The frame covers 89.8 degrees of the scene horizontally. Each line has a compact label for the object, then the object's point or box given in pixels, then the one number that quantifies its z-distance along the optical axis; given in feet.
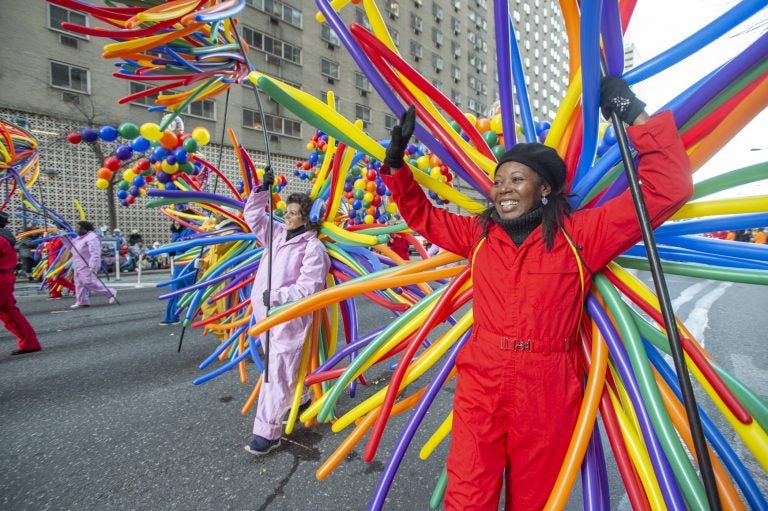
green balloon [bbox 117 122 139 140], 10.84
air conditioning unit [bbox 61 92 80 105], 43.27
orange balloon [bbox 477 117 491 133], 10.10
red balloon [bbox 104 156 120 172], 12.31
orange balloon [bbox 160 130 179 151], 10.86
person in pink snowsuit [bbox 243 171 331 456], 7.66
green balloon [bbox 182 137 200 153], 11.30
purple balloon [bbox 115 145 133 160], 11.16
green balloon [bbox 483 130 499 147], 8.45
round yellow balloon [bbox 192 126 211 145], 12.27
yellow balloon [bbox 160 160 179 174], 11.27
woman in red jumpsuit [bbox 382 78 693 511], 3.84
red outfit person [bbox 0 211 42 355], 13.79
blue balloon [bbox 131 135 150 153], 10.94
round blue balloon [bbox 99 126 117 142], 11.05
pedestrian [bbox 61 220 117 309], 23.06
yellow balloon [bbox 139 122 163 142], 10.75
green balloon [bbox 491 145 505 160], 6.30
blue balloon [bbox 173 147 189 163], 11.11
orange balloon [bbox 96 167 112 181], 13.12
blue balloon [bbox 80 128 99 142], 11.09
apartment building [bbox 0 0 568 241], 41.24
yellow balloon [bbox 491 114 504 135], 8.88
